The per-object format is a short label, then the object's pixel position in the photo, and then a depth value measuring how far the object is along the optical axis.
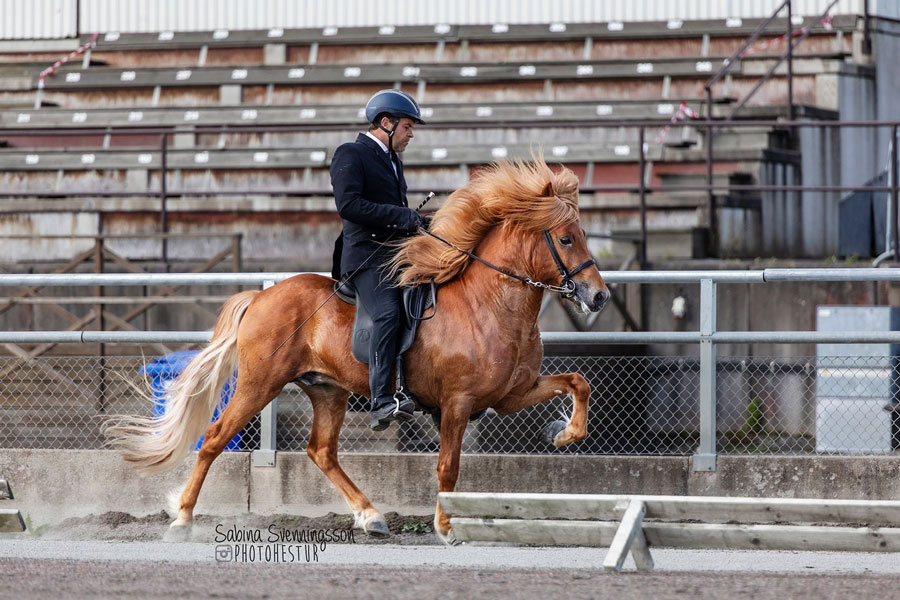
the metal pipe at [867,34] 37.41
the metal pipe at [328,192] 27.23
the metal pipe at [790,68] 32.78
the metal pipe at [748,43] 31.29
